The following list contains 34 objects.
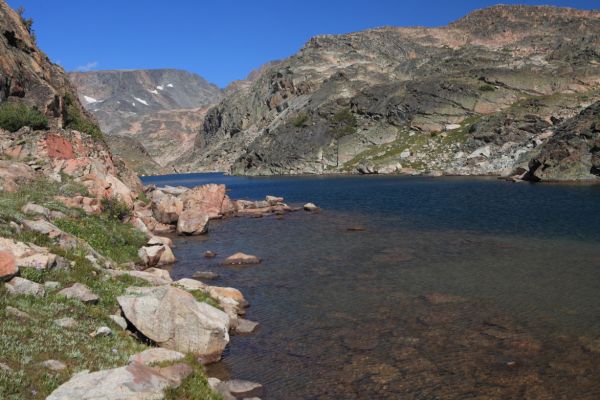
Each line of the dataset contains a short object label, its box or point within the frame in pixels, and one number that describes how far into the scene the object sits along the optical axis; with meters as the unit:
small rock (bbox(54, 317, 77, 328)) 14.52
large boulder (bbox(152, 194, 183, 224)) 51.88
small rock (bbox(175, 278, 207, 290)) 23.45
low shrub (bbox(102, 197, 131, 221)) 36.61
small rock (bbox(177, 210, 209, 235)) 47.62
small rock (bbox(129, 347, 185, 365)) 13.26
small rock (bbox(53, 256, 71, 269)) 18.91
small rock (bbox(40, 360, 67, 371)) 11.54
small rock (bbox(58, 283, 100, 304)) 16.92
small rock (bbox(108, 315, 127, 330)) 16.47
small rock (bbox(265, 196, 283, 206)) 69.81
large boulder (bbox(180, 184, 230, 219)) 60.56
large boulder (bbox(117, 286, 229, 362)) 16.58
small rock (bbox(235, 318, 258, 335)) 20.22
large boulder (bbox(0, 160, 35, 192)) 30.59
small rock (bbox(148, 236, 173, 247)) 34.92
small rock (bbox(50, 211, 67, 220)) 28.39
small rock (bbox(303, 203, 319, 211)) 64.09
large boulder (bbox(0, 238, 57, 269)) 17.52
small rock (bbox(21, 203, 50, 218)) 25.45
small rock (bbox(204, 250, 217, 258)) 36.84
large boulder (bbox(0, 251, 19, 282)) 15.44
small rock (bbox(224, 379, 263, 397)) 14.91
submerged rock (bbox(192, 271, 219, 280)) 29.63
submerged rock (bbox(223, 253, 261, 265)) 33.47
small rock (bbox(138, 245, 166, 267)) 31.75
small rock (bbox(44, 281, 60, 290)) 16.91
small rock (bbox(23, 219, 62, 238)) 21.67
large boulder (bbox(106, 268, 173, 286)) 22.27
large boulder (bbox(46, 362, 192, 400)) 9.91
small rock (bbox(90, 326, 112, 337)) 14.76
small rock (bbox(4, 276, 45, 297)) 15.45
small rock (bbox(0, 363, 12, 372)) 10.70
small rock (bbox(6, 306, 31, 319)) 13.88
